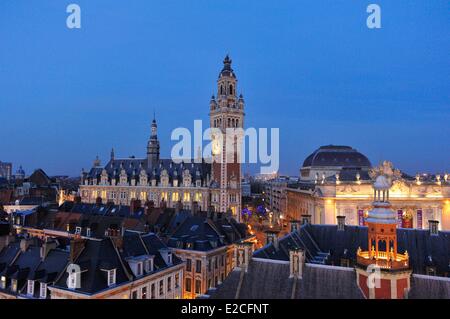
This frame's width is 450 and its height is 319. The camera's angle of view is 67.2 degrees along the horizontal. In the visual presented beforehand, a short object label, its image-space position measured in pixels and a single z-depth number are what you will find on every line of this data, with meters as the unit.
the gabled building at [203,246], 37.88
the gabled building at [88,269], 25.93
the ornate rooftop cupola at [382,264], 19.66
